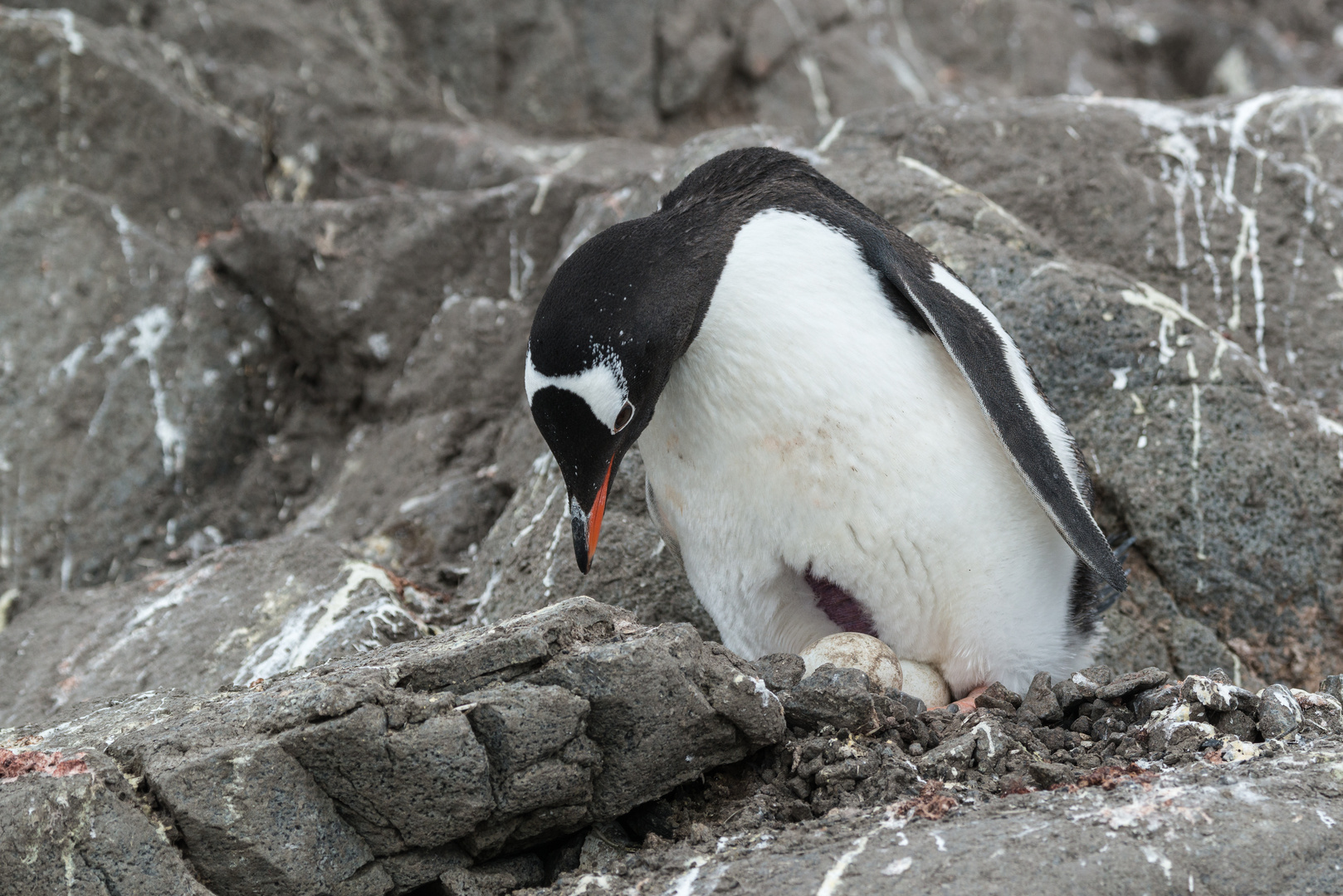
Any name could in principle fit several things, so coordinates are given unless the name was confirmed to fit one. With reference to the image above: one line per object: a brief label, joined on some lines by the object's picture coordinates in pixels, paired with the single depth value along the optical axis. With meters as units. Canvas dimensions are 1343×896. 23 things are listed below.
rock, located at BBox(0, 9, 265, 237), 11.55
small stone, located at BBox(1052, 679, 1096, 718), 4.94
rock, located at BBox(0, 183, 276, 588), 10.24
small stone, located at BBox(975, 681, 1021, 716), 5.16
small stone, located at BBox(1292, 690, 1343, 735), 4.58
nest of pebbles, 4.30
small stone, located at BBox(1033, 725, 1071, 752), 4.66
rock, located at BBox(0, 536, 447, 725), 6.89
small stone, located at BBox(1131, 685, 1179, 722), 4.75
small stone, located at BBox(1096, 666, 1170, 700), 4.86
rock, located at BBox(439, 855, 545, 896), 4.10
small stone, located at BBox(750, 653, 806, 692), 4.72
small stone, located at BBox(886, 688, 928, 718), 4.98
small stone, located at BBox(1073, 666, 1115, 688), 5.13
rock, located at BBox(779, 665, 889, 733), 4.54
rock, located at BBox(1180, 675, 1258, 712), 4.59
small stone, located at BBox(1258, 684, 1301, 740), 4.47
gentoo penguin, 5.20
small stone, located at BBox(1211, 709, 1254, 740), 4.54
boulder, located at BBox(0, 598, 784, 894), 3.80
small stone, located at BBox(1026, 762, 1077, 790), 4.31
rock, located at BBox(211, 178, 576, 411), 10.98
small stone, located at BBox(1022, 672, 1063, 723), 4.92
